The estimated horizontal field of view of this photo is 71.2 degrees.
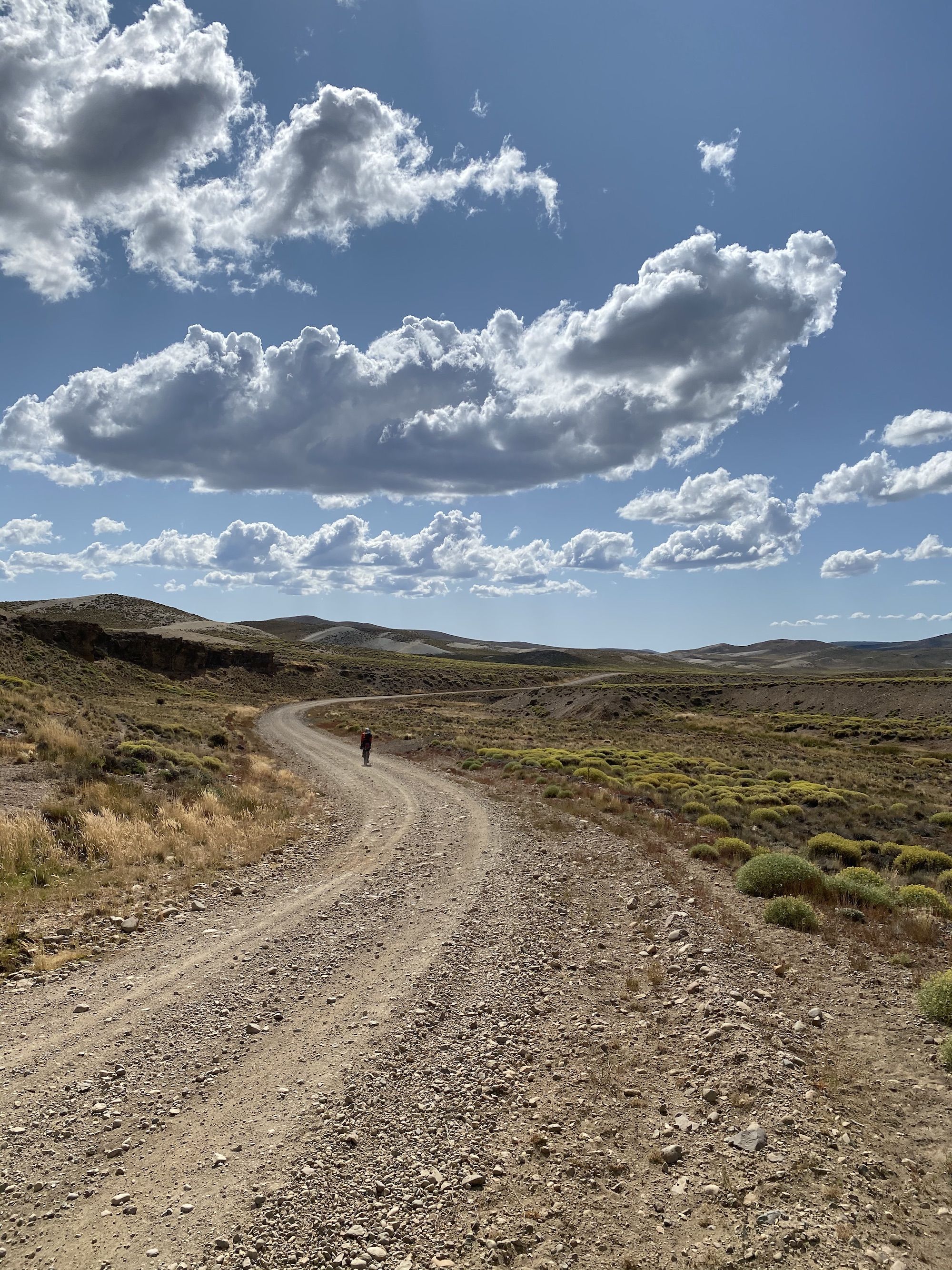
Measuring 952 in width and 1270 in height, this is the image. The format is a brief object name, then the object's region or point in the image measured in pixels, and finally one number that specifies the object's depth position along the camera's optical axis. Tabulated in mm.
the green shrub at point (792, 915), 11609
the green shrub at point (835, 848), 18234
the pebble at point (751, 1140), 6000
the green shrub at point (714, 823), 20312
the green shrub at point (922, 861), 17812
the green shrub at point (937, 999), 8180
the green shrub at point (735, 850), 16656
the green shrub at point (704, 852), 16594
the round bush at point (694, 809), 22844
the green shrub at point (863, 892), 12719
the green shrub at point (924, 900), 12859
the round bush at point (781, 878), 13359
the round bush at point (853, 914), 11891
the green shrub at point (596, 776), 27766
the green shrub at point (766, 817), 22844
